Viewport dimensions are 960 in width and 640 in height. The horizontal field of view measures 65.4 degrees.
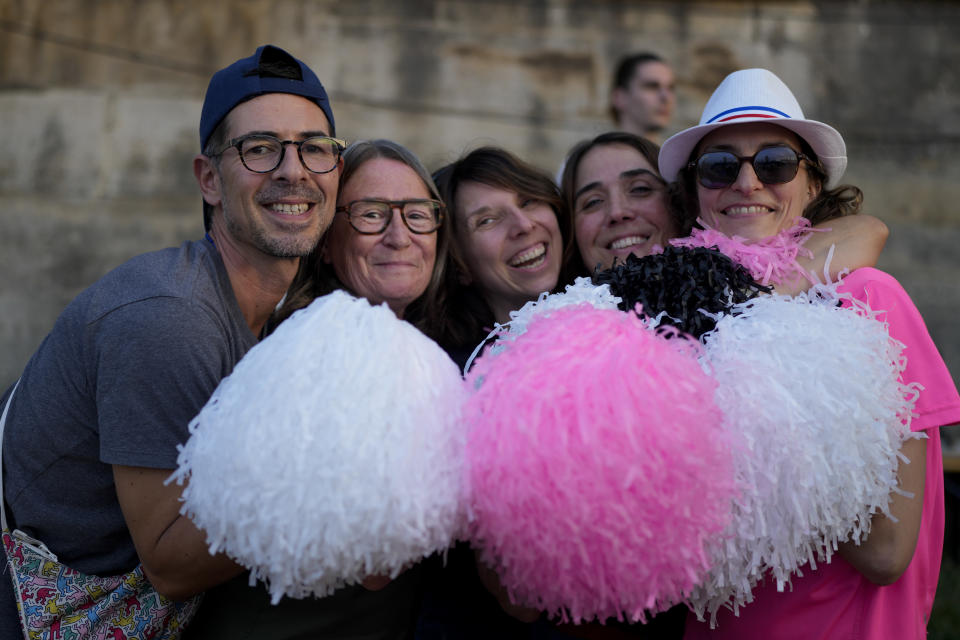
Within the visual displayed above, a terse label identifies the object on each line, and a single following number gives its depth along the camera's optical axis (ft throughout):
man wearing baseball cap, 5.41
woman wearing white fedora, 5.51
